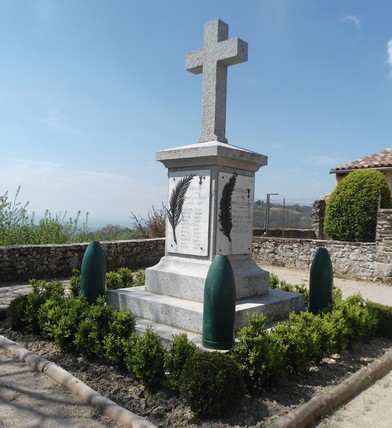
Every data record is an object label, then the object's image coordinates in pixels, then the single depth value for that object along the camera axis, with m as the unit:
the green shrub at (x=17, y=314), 4.84
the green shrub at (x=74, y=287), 5.75
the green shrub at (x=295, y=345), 3.63
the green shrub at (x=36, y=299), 4.74
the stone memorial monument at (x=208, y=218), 4.73
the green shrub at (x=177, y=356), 3.27
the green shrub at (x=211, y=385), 2.92
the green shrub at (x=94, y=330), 3.99
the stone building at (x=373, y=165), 16.24
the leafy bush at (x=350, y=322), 4.33
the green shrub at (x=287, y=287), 5.88
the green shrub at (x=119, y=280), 6.04
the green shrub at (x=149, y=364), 3.40
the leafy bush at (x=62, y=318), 4.21
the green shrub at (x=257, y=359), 3.32
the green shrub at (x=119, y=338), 3.73
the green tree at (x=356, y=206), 11.26
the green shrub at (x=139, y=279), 6.18
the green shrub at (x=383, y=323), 5.25
